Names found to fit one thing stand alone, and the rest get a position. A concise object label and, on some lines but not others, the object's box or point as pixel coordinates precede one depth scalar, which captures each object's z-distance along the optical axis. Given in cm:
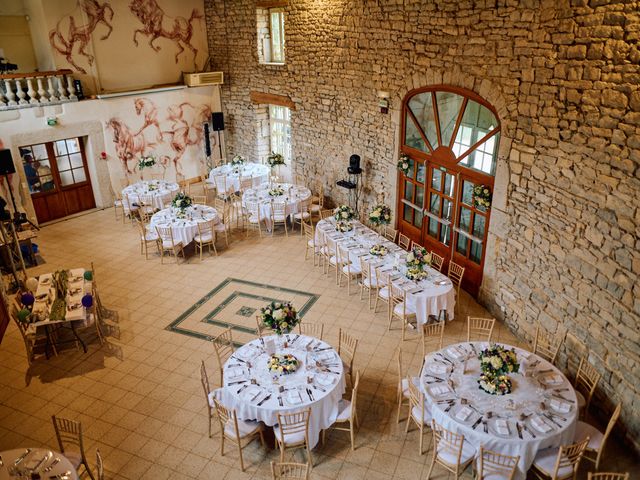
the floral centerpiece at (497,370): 583
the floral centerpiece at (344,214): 1061
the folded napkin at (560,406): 560
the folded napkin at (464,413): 553
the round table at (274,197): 1210
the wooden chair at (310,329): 775
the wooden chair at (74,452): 557
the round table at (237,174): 1409
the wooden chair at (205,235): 1098
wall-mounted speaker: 1545
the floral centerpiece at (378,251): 939
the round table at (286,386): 587
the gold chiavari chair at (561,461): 519
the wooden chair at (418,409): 589
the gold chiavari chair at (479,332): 816
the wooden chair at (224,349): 785
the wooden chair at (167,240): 1085
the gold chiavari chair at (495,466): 505
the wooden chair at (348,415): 599
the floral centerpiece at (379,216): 1016
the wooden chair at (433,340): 805
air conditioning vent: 1495
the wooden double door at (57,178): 1287
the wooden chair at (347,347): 680
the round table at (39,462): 518
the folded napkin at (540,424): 534
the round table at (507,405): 532
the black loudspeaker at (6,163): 1070
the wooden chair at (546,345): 696
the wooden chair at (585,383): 622
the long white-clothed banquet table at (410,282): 822
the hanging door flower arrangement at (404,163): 1045
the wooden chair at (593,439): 555
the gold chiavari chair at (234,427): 584
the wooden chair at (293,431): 570
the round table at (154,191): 1295
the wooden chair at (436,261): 949
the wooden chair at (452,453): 537
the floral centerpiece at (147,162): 1378
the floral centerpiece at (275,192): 1254
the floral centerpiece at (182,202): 1141
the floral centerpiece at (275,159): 1384
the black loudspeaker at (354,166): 1153
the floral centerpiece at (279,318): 652
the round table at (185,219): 1091
